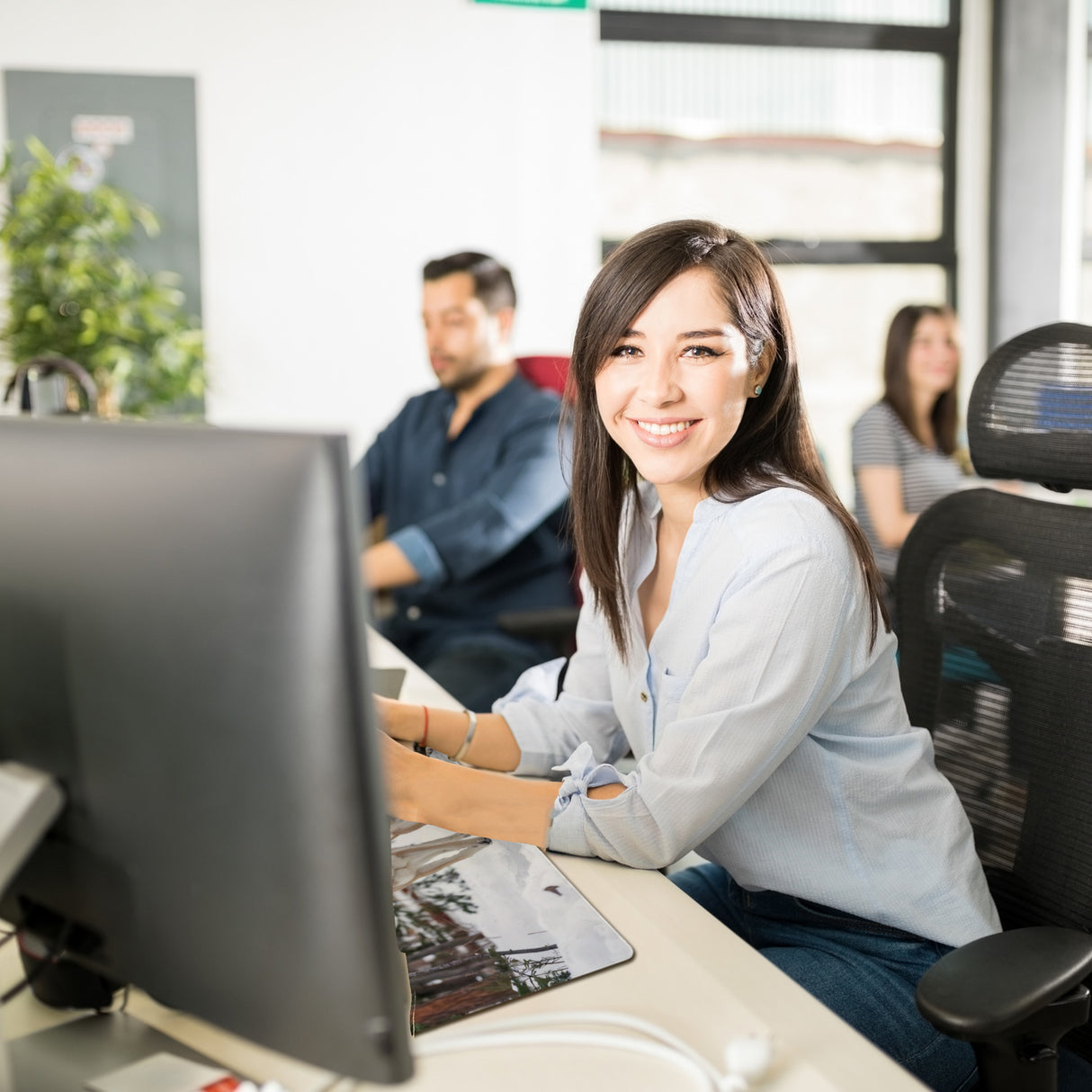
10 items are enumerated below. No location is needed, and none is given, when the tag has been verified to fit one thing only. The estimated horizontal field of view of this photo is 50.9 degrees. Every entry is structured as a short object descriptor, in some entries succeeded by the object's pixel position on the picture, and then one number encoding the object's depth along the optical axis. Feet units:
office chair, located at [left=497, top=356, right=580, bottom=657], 6.62
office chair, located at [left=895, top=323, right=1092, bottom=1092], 3.65
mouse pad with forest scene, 2.67
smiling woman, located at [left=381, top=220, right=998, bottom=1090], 3.21
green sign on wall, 12.47
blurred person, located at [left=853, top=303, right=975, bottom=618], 9.57
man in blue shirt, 7.57
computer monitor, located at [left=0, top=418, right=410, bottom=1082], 1.67
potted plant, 11.02
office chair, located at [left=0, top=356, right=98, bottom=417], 7.06
